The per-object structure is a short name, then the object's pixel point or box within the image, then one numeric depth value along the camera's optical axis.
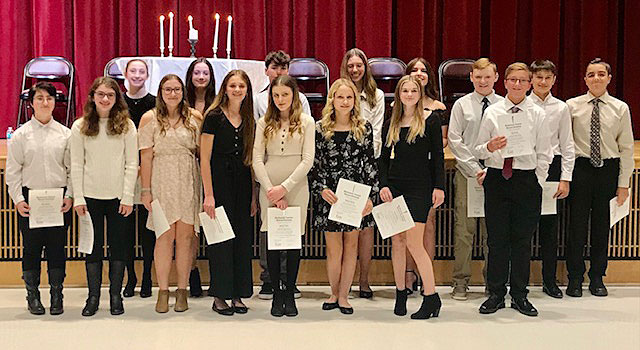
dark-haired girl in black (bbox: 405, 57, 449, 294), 5.49
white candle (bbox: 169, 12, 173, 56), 7.39
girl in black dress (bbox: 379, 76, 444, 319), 4.90
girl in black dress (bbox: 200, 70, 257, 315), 4.95
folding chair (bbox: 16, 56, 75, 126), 8.12
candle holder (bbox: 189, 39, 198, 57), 7.47
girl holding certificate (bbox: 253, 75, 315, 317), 4.91
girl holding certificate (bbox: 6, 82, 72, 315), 4.97
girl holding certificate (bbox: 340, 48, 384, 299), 5.47
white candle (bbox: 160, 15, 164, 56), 7.42
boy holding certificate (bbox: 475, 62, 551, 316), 4.99
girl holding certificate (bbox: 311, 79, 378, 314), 4.95
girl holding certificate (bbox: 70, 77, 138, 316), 4.95
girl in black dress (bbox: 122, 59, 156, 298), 5.49
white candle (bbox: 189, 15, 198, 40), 7.47
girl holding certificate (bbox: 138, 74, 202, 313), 5.05
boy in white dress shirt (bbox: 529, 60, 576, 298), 5.42
